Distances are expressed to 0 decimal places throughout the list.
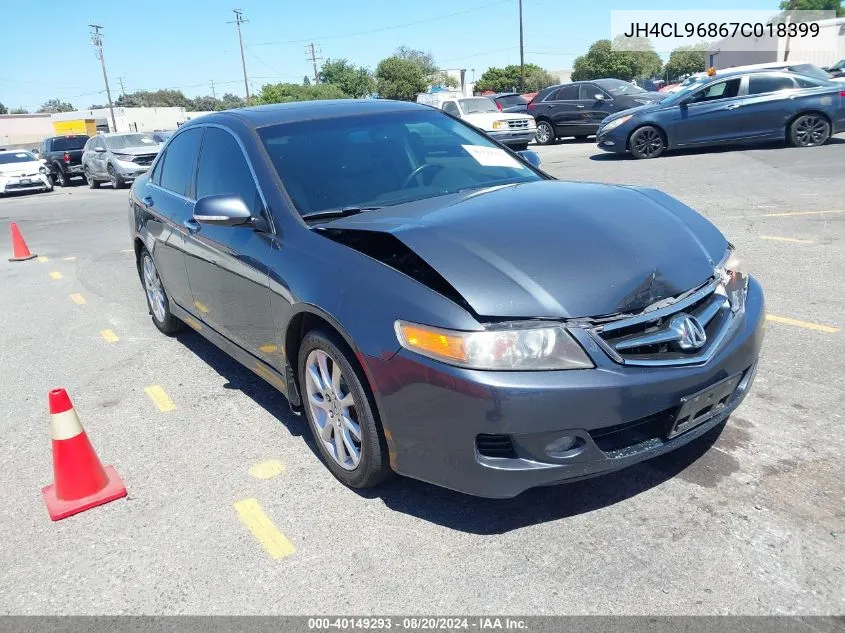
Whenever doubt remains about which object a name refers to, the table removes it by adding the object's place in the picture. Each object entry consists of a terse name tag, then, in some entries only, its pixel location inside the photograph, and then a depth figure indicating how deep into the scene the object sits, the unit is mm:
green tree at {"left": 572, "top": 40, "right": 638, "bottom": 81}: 81562
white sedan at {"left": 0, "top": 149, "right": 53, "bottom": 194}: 22359
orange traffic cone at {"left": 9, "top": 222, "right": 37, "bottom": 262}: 10156
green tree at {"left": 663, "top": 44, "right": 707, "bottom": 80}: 90419
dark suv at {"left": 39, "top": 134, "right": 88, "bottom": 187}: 24797
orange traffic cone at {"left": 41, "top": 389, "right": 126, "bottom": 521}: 3184
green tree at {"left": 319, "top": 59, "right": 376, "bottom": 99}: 85438
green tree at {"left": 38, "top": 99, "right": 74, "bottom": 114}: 151138
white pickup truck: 18766
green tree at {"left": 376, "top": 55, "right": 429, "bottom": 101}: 71250
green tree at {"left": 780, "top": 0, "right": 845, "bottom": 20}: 88406
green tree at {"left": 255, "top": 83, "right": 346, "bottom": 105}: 69500
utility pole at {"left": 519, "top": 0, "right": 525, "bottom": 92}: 55331
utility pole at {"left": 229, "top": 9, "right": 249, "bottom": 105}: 75125
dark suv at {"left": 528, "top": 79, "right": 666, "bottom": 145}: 18766
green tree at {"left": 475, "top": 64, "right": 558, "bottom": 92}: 74125
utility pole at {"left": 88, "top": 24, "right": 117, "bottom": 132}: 70600
